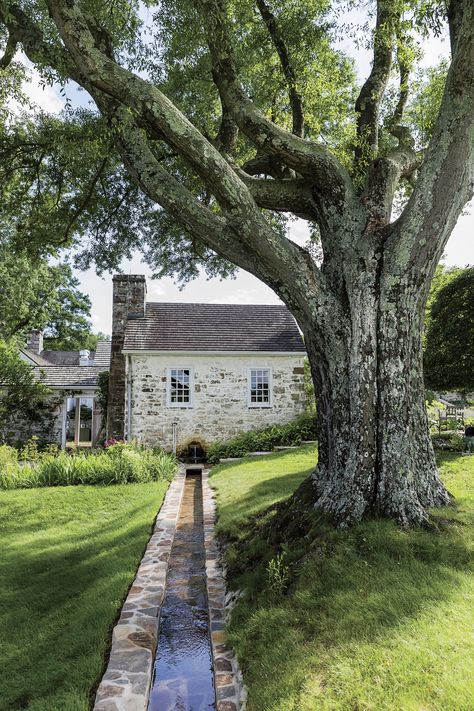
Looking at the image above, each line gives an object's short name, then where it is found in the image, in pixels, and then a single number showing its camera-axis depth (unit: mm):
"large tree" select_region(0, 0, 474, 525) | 5070
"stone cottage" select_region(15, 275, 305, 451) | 17500
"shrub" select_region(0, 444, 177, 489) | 11836
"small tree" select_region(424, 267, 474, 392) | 11992
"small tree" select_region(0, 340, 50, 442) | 18250
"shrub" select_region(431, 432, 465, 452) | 12281
